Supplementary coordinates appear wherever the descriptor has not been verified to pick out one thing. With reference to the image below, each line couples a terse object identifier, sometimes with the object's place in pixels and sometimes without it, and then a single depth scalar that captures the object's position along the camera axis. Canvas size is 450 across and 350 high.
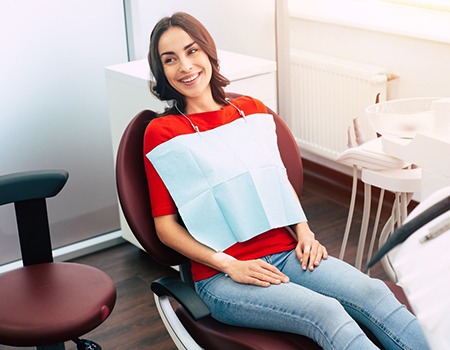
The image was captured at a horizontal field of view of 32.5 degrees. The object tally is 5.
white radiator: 3.20
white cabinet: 2.66
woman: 1.65
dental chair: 1.67
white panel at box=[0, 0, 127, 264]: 2.77
